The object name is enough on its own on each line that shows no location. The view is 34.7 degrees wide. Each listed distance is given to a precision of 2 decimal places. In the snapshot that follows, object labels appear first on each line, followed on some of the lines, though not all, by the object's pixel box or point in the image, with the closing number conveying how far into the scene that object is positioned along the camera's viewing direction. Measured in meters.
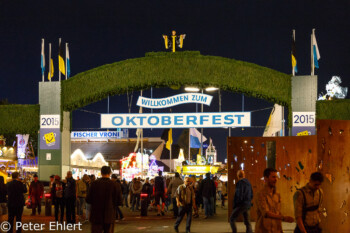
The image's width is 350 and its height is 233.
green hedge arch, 23.25
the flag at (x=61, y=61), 25.64
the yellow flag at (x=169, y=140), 44.62
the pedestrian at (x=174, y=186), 20.59
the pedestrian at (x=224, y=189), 28.91
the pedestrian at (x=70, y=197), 17.45
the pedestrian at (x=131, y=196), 26.83
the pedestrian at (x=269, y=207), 8.39
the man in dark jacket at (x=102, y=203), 9.19
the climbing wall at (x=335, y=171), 11.46
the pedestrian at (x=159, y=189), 23.51
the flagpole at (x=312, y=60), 23.50
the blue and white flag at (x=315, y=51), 24.06
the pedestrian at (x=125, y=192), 28.76
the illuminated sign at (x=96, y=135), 81.69
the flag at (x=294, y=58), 23.95
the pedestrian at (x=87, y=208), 18.16
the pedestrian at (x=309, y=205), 8.28
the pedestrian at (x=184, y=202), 15.37
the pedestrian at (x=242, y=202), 13.03
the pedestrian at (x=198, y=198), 25.24
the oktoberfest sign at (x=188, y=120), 24.12
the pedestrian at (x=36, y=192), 22.55
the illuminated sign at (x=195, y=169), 34.41
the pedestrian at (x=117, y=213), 19.73
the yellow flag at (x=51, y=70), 25.55
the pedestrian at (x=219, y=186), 37.88
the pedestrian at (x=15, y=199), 13.24
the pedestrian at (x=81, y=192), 19.86
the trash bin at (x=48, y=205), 21.98
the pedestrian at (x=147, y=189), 23.40
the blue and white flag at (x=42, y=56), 25.79
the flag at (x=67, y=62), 26.52
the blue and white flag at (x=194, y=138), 45.03
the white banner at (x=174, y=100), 24.31
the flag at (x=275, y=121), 26.08
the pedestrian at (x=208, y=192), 21.92
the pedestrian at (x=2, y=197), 14.39
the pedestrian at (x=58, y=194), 18.56
